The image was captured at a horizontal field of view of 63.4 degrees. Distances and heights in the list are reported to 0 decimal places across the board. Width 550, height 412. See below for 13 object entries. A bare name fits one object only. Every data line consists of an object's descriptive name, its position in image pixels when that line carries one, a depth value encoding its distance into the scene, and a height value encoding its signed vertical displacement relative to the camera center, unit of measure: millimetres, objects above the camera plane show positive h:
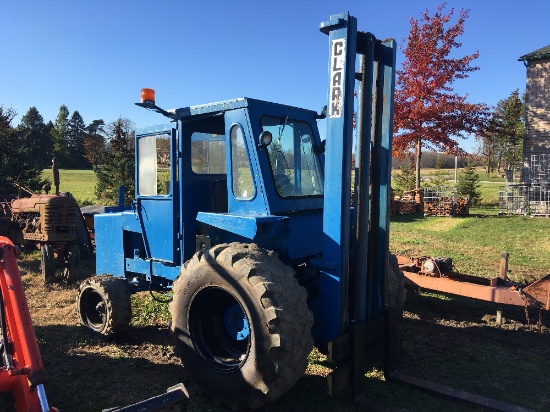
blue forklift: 3680 -513
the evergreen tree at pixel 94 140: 30309 +4341
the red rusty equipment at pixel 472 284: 5301 -1361
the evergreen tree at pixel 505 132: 21203 +3300
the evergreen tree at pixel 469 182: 23380 -42
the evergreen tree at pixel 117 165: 23234 +763
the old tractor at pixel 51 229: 9219 -1209
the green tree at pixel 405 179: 26031 +115
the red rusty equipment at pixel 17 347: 2961 -1187
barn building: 21578 +3295
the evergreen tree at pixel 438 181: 24828 +5
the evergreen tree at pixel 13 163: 17609 +666
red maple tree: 20562 +3982
